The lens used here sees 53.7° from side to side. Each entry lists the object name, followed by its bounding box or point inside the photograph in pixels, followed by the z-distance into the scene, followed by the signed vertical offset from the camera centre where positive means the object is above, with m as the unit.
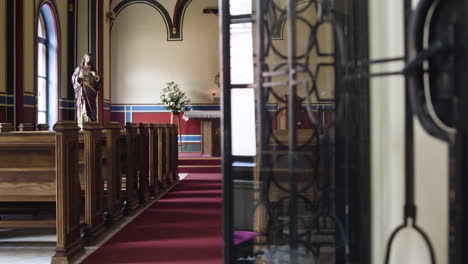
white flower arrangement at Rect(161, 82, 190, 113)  10.25 +0.81
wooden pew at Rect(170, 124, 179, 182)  6.43 -0.23
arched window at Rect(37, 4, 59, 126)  8.89 +1.37
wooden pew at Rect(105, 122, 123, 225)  3.73 -0.29
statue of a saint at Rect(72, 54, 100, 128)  7.54 +0.80
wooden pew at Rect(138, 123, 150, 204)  4.70 -0.28
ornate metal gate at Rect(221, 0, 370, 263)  1.32 -0.01
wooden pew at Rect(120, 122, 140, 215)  4.26 -0.24
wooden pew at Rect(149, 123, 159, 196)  5.20 -0.27
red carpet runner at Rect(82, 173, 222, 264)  2.77 -0.72
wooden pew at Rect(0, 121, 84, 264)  2.70 -0.25
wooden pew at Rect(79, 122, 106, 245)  3.17 -0.33
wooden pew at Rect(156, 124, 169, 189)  5.73 -0.26
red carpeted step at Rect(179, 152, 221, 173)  7.88 -0.50
